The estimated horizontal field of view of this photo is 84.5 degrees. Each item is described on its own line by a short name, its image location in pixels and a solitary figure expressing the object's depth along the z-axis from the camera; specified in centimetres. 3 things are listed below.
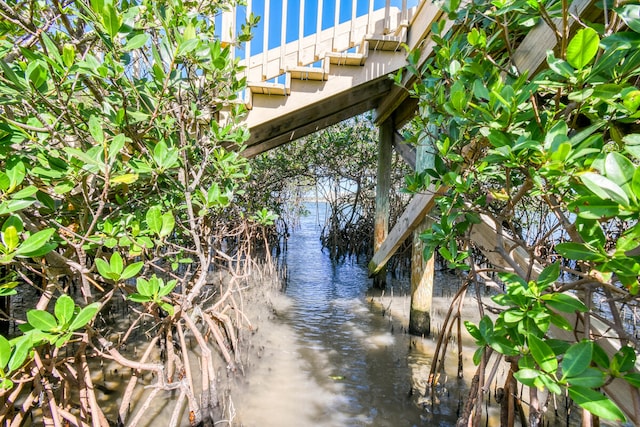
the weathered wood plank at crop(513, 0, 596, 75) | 140
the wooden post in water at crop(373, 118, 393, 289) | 438
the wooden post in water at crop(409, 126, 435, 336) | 285
